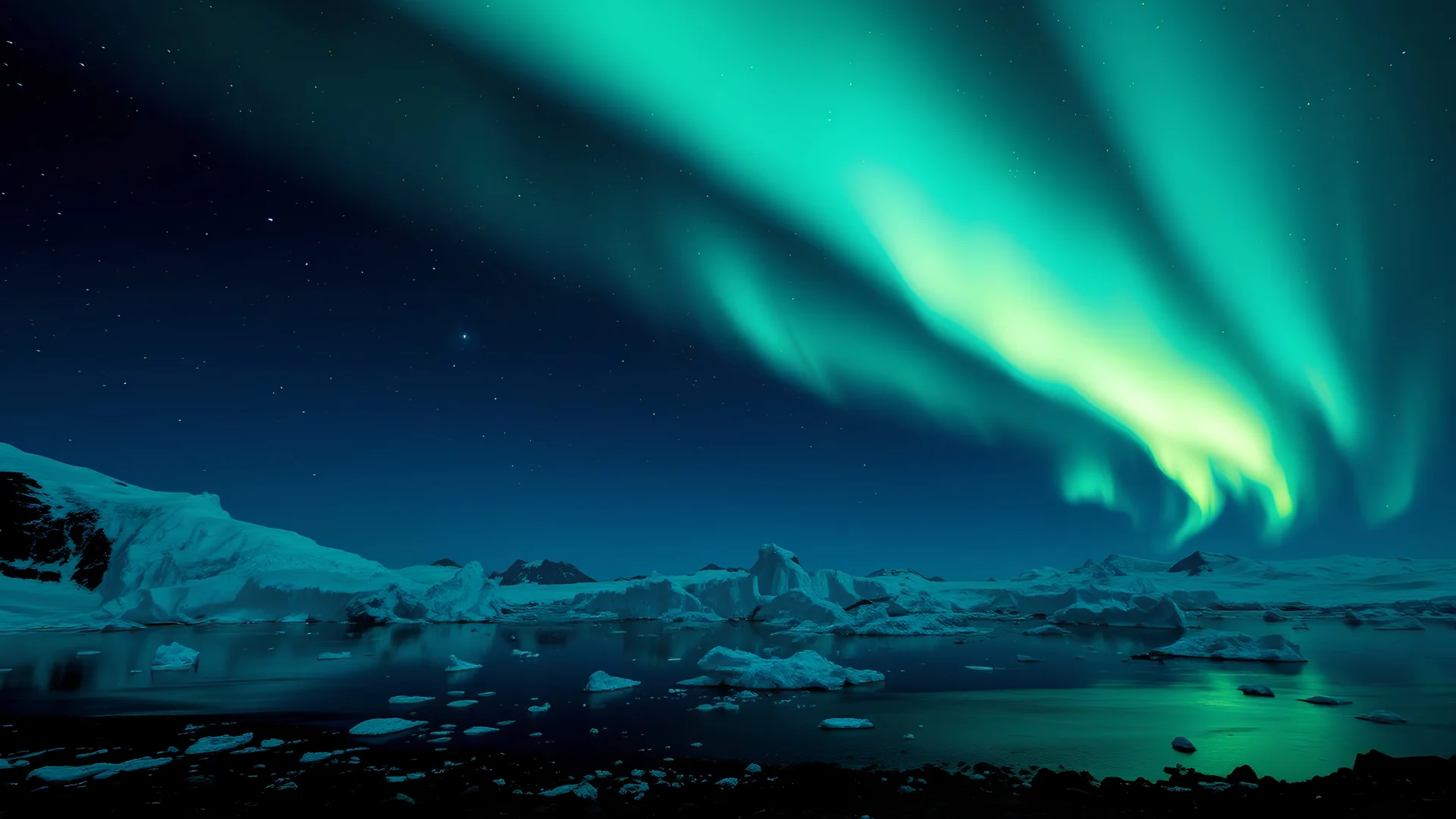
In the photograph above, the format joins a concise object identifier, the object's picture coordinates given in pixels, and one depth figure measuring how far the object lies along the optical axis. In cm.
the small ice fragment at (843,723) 1928
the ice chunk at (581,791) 1279
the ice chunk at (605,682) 2695
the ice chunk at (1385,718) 2058
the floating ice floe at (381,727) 1845
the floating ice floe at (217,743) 1634
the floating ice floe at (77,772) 1407
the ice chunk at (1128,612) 6328
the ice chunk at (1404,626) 6650
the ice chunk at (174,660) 3428
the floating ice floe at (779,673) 2711
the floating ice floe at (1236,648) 3791
